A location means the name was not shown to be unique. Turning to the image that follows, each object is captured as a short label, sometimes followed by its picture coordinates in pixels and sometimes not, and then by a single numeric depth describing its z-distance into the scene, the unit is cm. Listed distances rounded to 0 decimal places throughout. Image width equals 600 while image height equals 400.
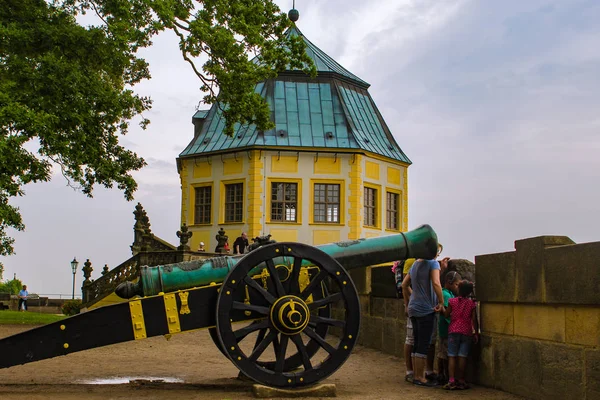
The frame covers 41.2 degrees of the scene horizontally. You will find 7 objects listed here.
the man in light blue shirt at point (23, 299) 3591
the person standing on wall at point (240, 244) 2895
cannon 734
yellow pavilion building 3319
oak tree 1714
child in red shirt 827
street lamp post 3625
